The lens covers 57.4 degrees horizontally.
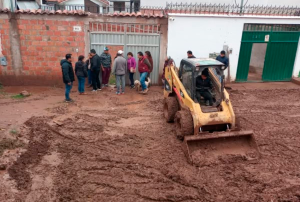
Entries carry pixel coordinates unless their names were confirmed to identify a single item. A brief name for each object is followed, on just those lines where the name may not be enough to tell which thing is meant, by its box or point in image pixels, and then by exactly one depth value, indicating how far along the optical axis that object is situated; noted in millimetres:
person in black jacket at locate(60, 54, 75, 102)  9250
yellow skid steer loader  5961
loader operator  7008
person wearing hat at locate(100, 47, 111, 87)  10906
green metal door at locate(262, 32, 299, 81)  12523
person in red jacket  10765
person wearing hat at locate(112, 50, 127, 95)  10438
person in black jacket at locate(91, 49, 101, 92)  10562
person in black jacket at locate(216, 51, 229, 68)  10922
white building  11617
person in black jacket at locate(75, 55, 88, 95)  9945
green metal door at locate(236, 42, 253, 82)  12352
